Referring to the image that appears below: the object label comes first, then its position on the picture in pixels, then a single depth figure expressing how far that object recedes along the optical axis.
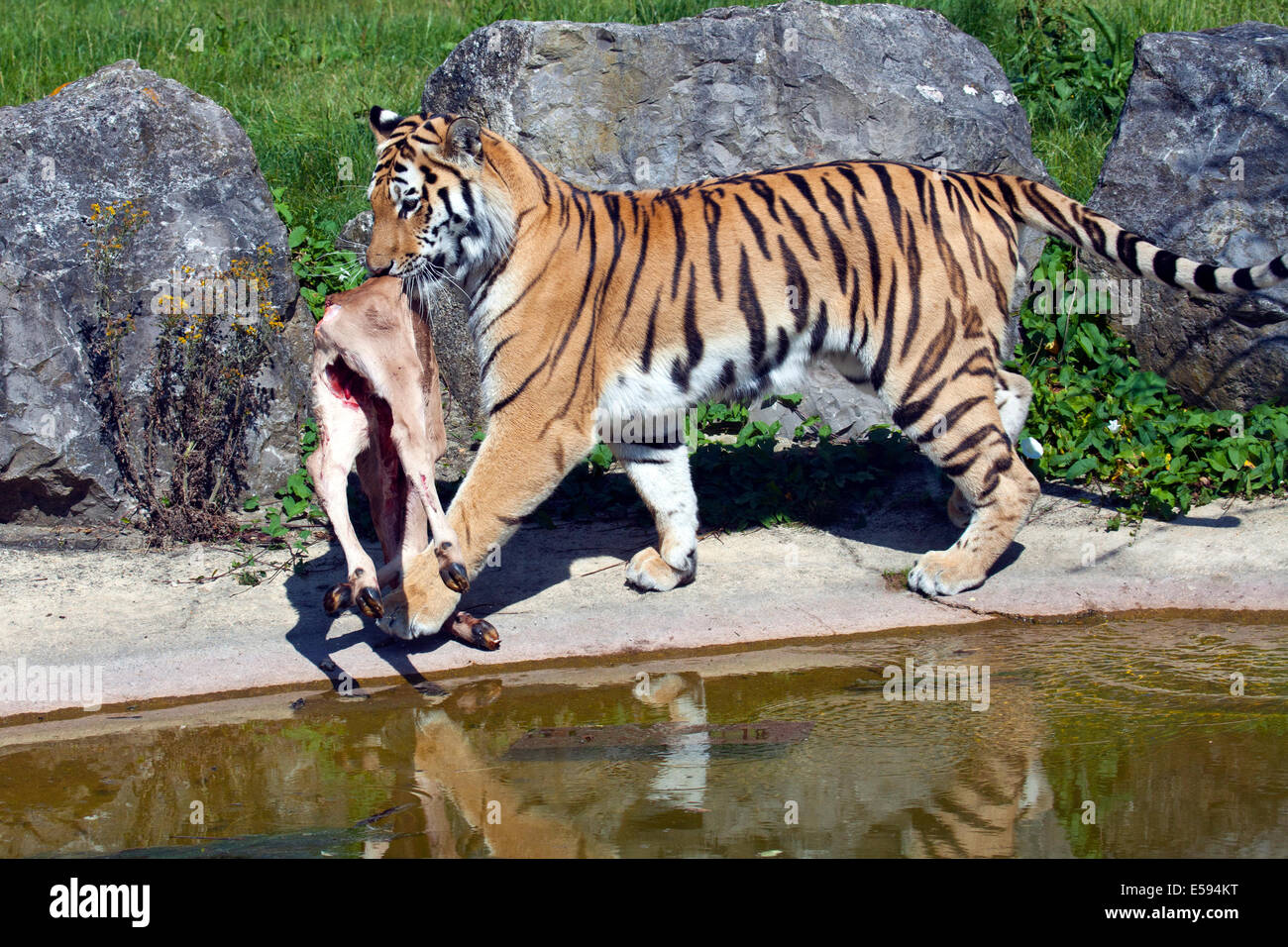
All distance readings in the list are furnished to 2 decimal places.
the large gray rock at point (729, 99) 13.74
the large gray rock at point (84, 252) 11.97
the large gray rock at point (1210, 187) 12.57
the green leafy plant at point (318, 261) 14.45
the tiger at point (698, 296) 9.82
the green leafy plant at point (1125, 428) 11.95
